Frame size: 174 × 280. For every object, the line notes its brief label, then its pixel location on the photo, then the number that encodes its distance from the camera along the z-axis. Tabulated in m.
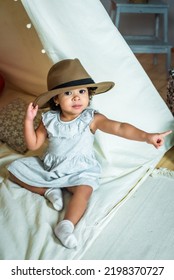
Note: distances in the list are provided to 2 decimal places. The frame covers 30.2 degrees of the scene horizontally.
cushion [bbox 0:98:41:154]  1.55
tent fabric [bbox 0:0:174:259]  1.09
